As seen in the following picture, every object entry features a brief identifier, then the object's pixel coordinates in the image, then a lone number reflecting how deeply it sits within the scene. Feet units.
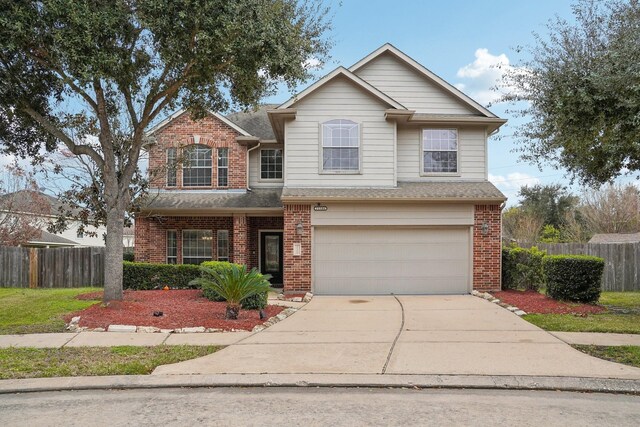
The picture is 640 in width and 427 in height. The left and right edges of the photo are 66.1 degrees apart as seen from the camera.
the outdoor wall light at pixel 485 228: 49.06
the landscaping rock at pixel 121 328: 29.99
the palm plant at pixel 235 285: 32.81
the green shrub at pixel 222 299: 34.52
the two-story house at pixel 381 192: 48.75
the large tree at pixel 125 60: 29.27
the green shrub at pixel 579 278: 40.34
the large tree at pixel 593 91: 26.16
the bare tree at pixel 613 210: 110.01
